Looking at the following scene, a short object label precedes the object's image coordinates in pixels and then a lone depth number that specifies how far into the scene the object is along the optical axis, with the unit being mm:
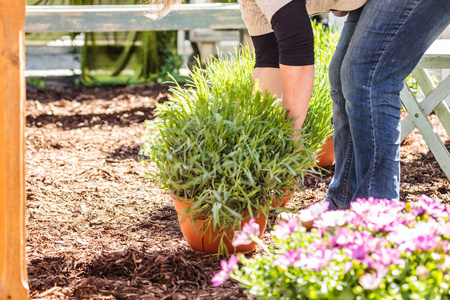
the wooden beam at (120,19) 5848
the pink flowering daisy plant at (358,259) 2439
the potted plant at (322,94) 3441
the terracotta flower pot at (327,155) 3974
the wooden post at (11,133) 2594
